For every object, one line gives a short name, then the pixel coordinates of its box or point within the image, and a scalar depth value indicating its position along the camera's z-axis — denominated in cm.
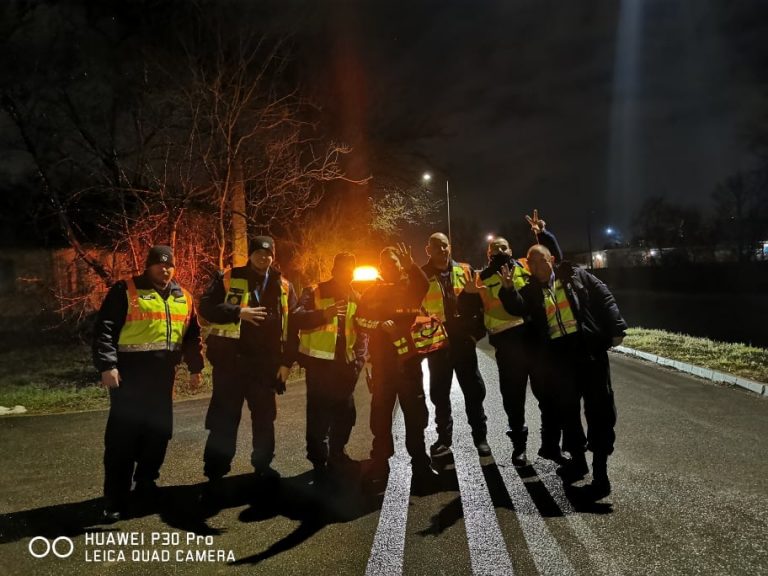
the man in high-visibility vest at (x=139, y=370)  391
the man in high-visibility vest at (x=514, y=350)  466
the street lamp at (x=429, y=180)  1824
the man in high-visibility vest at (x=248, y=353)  428
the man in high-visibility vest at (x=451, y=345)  482
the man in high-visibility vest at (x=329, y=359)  451
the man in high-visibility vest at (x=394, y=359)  439
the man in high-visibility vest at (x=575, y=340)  418
